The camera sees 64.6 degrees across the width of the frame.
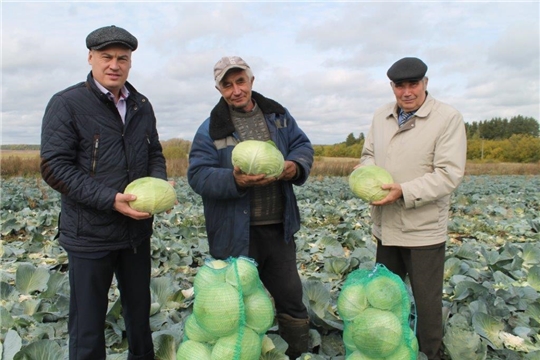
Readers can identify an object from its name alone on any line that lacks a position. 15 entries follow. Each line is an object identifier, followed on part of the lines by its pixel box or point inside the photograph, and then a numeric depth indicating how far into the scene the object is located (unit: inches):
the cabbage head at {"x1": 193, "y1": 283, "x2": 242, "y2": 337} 93.0
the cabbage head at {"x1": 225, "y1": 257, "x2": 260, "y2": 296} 96.9
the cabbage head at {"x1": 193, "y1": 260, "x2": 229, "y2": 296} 98.6
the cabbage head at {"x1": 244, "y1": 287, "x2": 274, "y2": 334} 99.6
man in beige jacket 121.0
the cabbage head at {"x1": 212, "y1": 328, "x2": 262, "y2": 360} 95.1
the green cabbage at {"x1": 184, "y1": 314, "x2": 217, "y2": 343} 99.9
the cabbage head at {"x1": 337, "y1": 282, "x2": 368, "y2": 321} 105.1
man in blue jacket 121.3
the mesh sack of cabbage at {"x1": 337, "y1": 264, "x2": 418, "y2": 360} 99.3
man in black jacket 107.7
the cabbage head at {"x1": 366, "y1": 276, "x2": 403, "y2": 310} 102.5
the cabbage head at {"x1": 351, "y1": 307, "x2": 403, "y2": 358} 98.6
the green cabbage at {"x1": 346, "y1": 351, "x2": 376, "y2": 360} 103.3
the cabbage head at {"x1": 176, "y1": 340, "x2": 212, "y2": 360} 99.4
